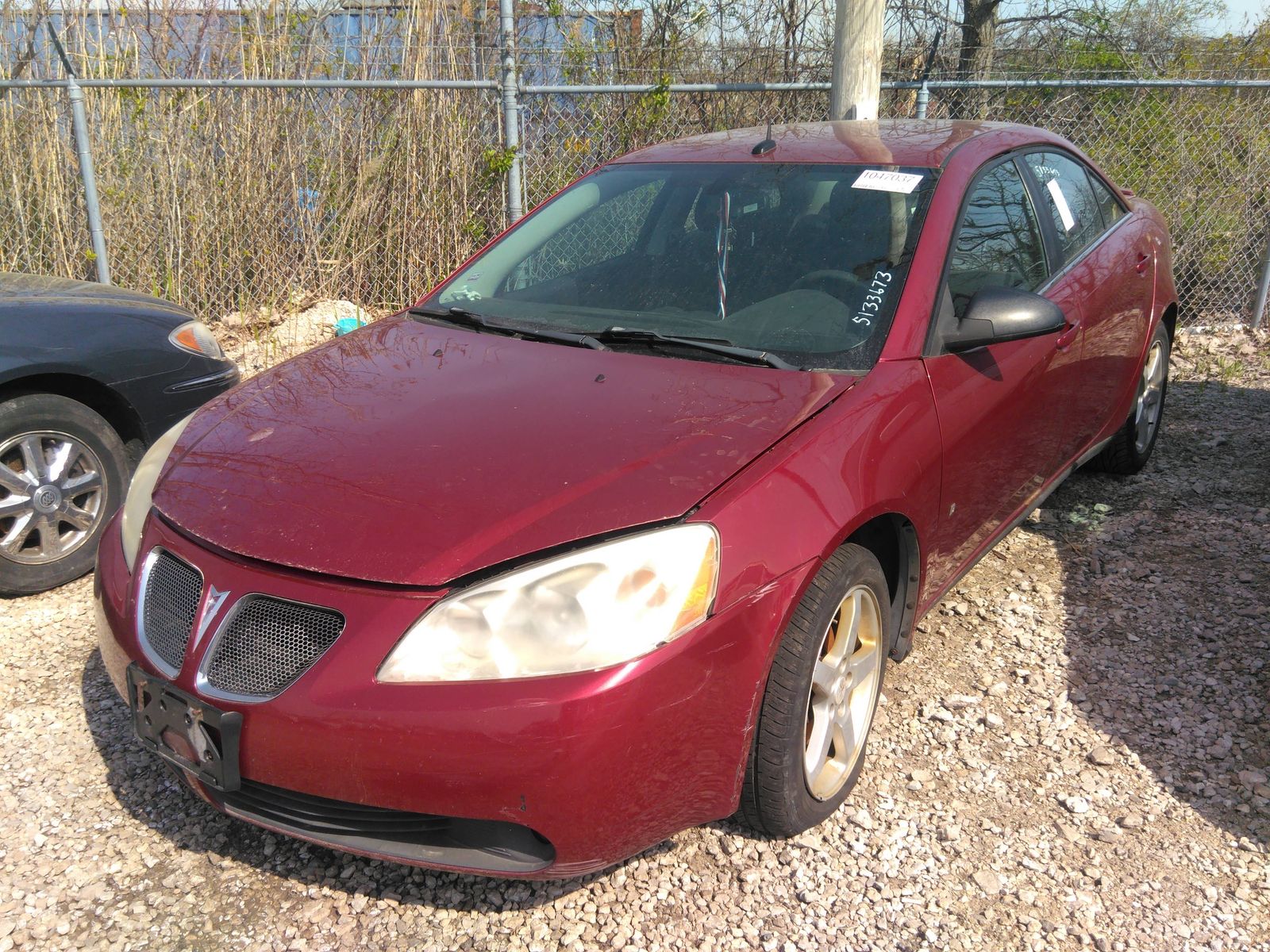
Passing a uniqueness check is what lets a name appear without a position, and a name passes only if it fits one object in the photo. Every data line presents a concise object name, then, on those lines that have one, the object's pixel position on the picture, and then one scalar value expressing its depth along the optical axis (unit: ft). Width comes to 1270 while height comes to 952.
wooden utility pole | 19.85
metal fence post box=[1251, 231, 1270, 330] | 24.88
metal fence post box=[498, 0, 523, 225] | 20.85
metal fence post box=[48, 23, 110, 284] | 20.79
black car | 12.37
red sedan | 6.65
